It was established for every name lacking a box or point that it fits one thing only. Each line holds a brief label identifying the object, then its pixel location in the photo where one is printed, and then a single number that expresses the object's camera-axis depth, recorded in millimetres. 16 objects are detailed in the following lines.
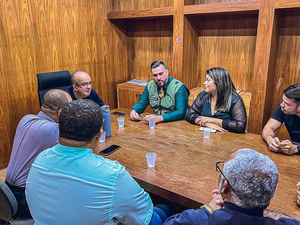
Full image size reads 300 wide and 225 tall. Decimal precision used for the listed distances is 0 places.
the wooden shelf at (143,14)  3474
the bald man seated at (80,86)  2564
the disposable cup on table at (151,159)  1500
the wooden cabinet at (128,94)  4035
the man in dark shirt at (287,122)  1623
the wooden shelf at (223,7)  2816
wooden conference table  1254
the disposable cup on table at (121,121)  2229
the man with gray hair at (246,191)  806
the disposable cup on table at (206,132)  1933
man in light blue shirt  928
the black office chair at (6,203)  1206
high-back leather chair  2545
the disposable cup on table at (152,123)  2184
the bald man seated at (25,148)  1389
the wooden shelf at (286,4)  2534
